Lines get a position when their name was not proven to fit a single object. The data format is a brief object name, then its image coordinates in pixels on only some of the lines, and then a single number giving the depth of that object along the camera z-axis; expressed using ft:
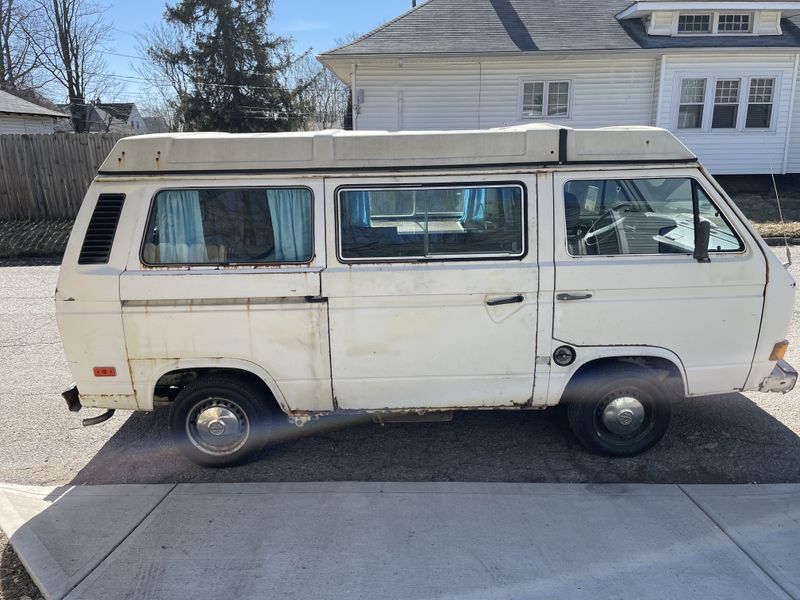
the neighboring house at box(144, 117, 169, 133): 156.78
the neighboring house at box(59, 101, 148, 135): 126.31
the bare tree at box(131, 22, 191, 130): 93.61
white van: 12.01
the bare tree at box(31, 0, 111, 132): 108.27
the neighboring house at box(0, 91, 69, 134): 73.31
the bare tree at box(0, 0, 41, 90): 105.81
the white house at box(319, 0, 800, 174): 51.16
